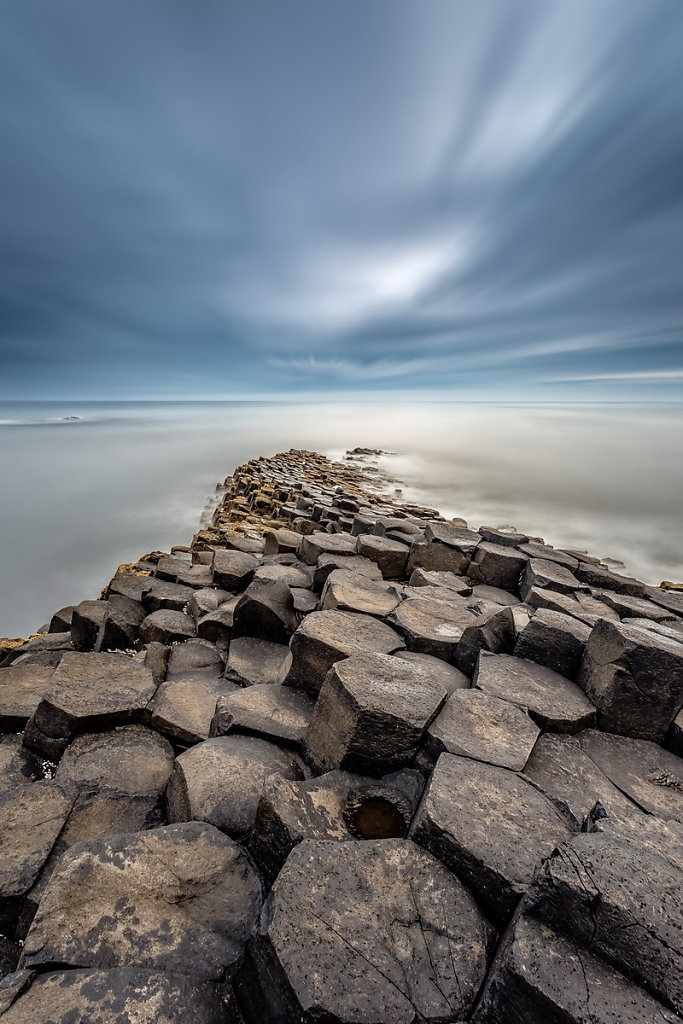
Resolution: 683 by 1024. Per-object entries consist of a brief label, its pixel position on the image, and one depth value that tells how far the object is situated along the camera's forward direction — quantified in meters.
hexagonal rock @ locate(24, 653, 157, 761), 2.64
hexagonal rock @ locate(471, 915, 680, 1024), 1.15
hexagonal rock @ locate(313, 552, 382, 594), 4.36
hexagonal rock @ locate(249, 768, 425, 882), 1.76
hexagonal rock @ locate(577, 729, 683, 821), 2.11
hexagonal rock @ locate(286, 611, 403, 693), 2.75
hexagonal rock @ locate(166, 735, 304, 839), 2.03
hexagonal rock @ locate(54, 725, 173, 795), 2.40
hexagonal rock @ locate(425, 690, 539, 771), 2.09
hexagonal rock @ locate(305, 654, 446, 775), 2.09
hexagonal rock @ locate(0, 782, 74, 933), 1.81
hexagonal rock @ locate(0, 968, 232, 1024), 1.28
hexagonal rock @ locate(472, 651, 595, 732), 2.45
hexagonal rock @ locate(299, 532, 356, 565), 5.21
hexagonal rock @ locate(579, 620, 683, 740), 2.41
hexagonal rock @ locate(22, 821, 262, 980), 1.51
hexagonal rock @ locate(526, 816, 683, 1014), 1.22
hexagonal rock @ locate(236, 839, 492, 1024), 1.27
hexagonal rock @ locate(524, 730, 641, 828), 1.99
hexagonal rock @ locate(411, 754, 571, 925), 1.53
